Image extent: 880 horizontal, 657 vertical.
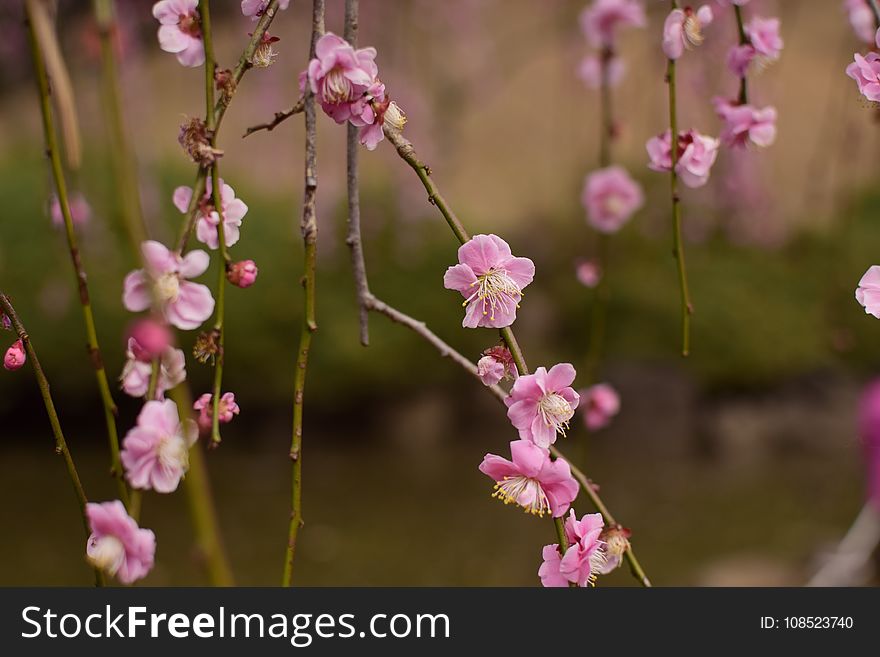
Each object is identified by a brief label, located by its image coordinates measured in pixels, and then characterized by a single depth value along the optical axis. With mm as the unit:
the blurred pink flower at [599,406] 1634
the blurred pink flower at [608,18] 1691
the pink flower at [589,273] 1675
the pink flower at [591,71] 1942
